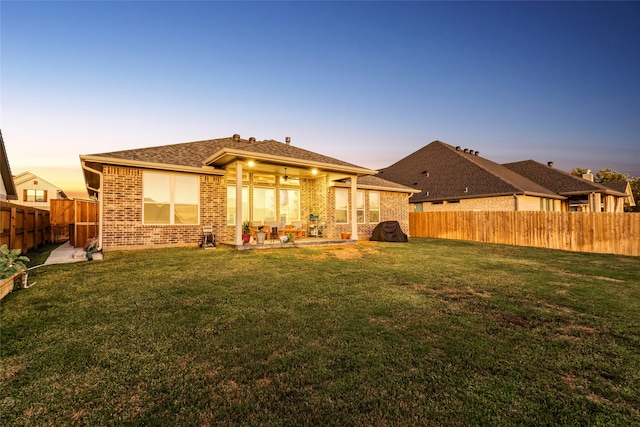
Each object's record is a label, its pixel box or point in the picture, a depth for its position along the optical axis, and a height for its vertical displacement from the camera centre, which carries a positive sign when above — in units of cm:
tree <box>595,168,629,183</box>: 4412 +605
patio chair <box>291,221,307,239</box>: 1342 -61
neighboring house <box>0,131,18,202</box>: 932 +166
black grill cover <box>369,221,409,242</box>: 1425 -93
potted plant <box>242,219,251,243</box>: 1183 -42
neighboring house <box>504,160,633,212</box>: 2078 +197
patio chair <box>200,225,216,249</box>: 1026 -78
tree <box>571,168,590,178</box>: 4583 +716
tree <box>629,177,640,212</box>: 4049 +349
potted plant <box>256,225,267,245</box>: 1056 -77
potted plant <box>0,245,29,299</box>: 447 -87
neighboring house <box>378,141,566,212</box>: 1836 +229
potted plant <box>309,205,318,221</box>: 1421 +30
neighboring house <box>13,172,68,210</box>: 3437 +406
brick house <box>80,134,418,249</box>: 973 +122
